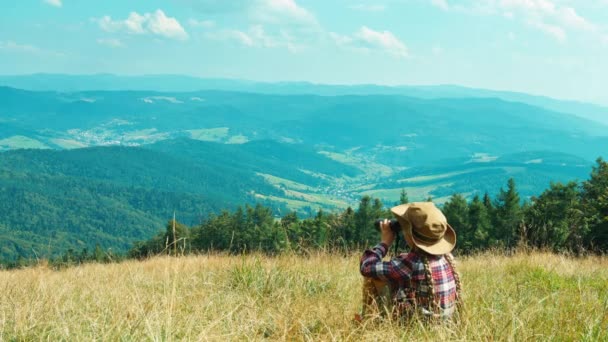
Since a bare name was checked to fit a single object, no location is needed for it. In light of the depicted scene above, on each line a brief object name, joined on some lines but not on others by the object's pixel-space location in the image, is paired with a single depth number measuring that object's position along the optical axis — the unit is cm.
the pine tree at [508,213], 4849
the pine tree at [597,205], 2655
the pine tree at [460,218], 4959
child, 376
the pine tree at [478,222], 4812
